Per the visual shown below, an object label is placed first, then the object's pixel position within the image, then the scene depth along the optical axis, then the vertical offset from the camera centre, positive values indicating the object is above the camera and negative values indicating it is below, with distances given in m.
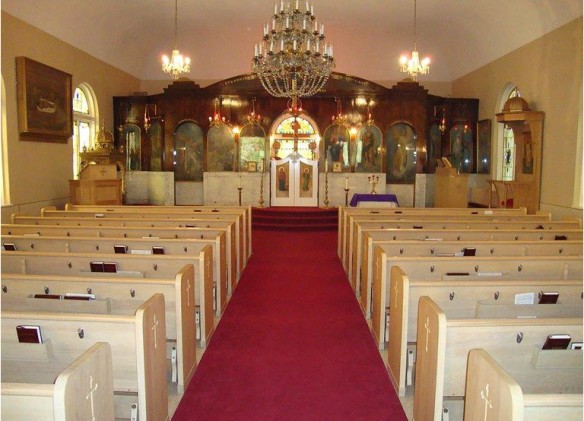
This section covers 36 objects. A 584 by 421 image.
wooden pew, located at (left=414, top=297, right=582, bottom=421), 2.86 -0.94
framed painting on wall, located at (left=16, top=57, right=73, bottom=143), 9.54 +1.32
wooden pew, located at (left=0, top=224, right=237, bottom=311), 6.34 -0.80
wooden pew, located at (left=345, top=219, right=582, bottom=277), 7.02 -0.70
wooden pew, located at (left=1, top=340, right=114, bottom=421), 1.96 -0.91
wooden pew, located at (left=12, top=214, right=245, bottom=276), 7.05 -0.76
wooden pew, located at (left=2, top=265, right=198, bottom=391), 3.82 -0.91
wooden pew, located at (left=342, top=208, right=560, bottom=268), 7.41 -0.67
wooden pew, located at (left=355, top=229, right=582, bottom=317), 6.23 -0.75
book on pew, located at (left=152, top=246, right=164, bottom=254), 5.45 -0.86
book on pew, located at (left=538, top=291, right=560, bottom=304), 3.79 -0.89
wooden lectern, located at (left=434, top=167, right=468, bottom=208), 12.79 -0.36
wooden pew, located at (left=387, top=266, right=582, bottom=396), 3.81 -0.90
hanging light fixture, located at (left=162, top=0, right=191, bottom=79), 11.12 +2.33
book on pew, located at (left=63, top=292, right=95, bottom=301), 3.76 -0.94
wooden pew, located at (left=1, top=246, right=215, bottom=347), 4.66 -0.89
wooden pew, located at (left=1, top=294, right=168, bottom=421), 2.92 -0.98
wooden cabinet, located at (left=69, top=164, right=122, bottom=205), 10.20 -0.37
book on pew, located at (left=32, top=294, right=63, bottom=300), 3.76 -0.94
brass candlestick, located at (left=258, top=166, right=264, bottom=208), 14.02 -0.57
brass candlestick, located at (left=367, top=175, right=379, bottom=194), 14.27 -0.20
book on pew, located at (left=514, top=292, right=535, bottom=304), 3.82 -0.91
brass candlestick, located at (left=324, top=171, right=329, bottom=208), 13.80 -0.48
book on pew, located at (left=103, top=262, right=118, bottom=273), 4.56 -0.88
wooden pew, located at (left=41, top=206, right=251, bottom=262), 7.87 -0.70
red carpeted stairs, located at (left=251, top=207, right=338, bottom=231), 12.02 -1.14
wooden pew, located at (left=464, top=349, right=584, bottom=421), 1.93 -0.88
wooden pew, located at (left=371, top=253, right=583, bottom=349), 4.62 -0.84
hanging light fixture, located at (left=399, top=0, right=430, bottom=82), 11.11 +2.41
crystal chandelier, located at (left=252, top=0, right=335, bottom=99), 7.85 +1.93
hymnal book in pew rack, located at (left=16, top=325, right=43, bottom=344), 2.88 -0.94
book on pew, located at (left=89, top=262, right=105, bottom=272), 4.61 -0.88
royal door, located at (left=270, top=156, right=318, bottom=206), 14.50 -0.34
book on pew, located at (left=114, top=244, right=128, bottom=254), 5.45 -0.85
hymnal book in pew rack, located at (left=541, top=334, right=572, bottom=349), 2.80 -0.90
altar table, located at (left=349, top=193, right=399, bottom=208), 13.15 -0.69
